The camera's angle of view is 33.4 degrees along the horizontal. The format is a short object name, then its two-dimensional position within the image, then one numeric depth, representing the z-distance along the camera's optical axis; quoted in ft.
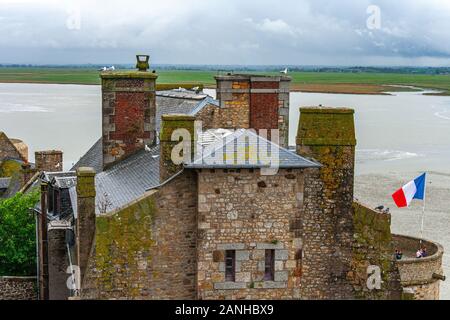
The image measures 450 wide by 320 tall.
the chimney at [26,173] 111.24
